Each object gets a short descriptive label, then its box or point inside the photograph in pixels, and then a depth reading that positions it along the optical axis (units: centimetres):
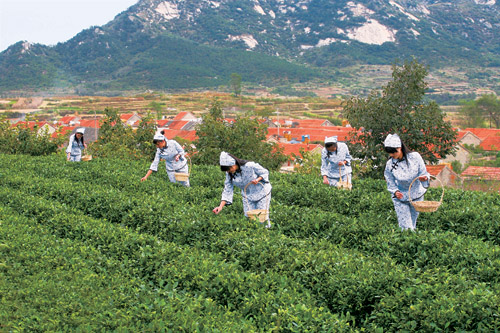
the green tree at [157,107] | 7237
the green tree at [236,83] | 10131
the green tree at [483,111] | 6397
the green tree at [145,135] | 2095
